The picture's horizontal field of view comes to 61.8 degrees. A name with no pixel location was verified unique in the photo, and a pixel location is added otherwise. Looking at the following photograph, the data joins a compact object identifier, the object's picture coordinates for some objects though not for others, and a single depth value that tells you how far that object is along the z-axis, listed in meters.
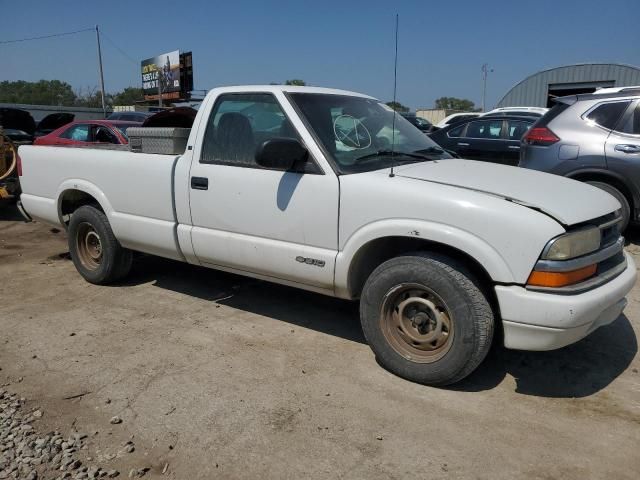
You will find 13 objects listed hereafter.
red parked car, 9.42
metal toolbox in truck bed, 4.48
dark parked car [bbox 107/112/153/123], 15.46
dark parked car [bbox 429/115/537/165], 9.30
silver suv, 6.08
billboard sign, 41.53
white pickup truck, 2.95
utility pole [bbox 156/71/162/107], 37.53
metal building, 23.88
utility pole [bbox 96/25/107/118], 37.09
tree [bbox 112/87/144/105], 67.36
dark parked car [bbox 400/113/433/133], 16.95
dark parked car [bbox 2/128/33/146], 11.87
